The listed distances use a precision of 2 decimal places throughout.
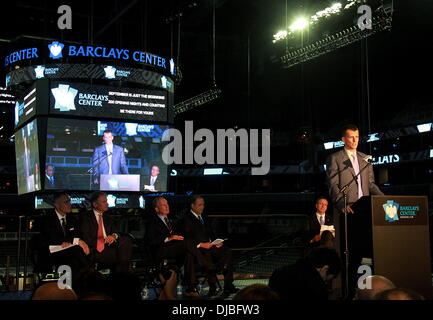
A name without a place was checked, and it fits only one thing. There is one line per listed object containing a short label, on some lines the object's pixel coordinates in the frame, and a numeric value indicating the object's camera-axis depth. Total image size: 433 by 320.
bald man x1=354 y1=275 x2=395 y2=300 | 2.77
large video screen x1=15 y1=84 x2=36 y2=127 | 13.24
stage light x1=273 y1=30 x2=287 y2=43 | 15.94
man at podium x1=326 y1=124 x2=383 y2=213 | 5.46
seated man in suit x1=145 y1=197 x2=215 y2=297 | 7.40
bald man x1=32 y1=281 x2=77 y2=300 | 2.55
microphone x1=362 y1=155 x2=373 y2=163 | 5.29
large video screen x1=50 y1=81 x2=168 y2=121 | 13.11
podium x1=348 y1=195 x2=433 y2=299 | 5.04
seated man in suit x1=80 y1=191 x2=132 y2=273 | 6.92
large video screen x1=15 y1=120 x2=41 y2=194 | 13.08
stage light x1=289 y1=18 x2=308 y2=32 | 13.77
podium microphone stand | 5.22
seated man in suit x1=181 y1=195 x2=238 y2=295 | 7.66
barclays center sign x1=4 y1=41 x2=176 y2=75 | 13.33
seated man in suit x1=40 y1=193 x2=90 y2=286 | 6.58
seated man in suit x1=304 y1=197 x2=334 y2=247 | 7.75
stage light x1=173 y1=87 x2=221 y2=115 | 16.58
